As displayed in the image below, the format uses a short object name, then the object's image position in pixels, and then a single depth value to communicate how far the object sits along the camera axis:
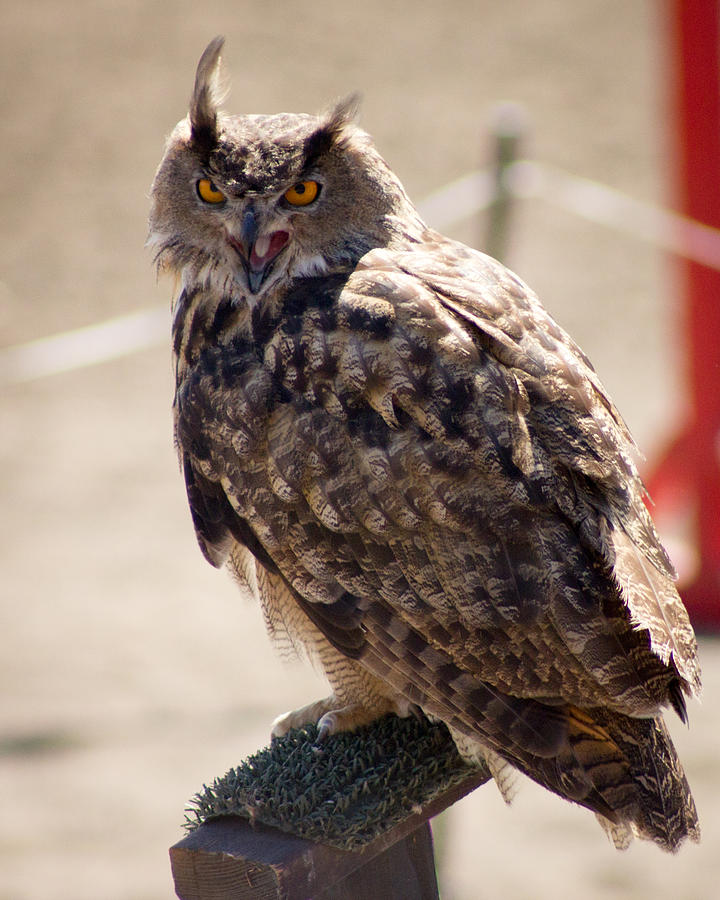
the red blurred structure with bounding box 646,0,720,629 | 9.35
